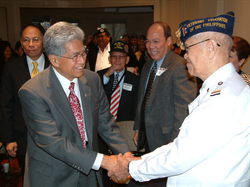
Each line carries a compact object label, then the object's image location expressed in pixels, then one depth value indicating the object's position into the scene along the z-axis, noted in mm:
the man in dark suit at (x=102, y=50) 4297
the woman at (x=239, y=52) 2219
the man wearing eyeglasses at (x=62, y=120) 1457
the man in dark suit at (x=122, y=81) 2859
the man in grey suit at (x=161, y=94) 2080
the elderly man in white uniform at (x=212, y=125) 1055
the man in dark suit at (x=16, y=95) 2160
